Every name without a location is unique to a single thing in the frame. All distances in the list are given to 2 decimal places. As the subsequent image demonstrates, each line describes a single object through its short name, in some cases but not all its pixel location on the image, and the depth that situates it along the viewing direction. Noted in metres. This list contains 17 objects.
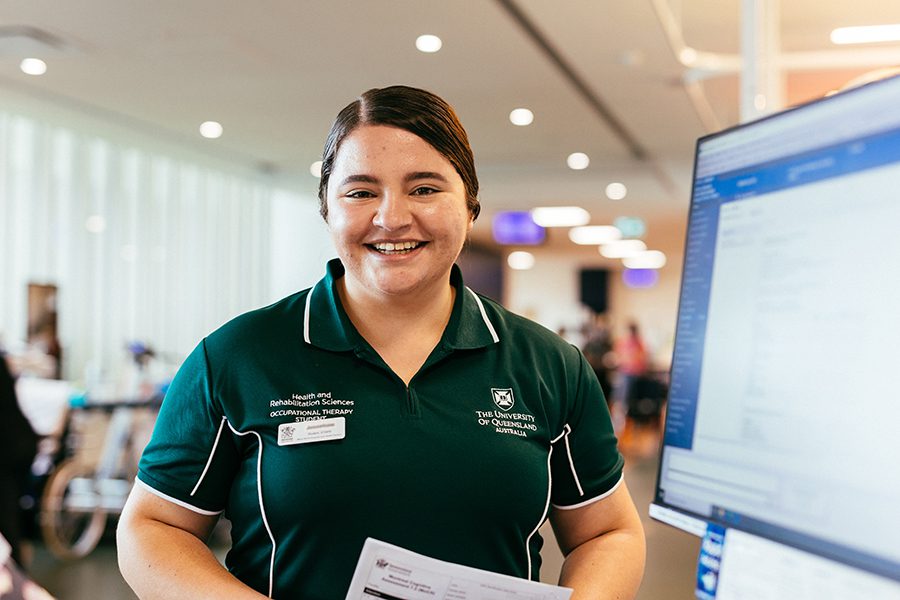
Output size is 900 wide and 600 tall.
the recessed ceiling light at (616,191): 11.84
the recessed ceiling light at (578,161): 10.85
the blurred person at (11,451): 3.99
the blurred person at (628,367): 13.12
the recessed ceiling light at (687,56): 6.92
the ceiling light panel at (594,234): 15.53
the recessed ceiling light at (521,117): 8.77
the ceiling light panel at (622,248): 18.19
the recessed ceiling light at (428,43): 6.59
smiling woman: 1.34
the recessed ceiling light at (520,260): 22.42
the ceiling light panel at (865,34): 6.47
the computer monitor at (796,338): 0.80
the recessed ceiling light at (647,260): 20.76
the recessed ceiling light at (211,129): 9.43
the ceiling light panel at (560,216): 13.31
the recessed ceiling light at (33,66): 7.30
